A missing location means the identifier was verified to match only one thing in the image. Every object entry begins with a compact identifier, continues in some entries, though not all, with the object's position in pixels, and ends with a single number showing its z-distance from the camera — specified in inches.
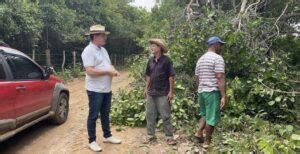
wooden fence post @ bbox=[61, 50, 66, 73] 476.2
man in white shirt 141.5
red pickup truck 137.5
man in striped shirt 142.7
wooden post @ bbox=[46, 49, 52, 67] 441.9
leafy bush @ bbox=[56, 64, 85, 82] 450.0
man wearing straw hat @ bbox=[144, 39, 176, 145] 152.7
